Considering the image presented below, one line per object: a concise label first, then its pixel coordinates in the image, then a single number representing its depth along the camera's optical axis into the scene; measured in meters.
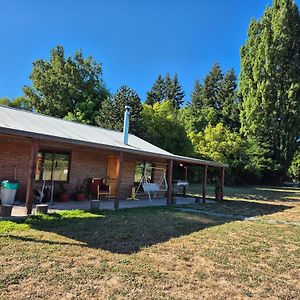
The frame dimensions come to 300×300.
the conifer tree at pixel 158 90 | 57.03
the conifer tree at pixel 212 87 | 50.47
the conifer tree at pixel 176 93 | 57.66
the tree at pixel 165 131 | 26.35
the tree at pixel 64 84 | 35.00
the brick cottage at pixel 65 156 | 8.62
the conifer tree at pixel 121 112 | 25.80
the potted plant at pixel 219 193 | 15.82
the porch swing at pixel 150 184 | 13.65
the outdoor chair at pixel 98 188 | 12.48
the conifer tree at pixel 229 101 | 44.00
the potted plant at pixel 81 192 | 11.95
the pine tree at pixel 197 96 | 52.16
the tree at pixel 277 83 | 30.92
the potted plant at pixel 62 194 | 11.33
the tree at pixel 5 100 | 36.12
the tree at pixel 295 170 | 40.22
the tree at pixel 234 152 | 31.86
